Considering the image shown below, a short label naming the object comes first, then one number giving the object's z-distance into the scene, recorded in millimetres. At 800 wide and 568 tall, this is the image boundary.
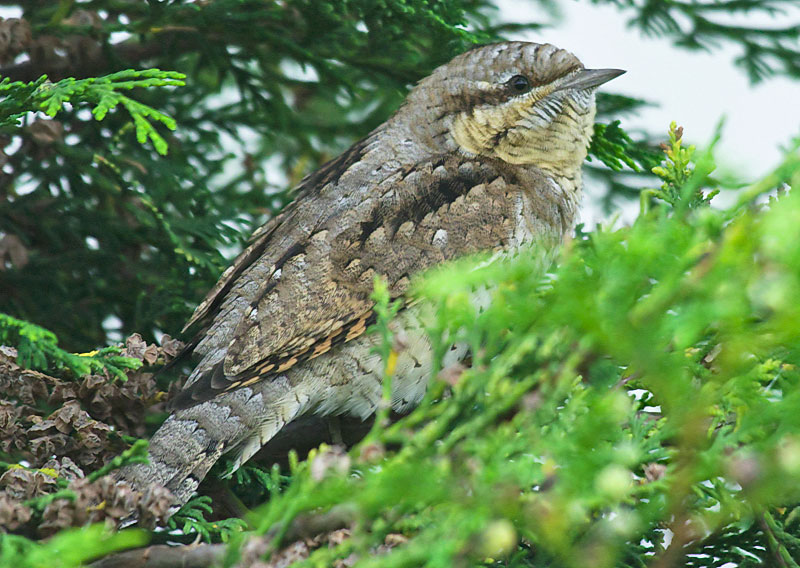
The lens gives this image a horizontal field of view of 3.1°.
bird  3340
